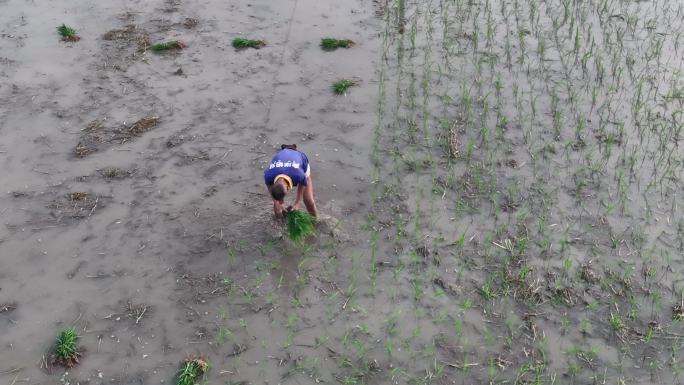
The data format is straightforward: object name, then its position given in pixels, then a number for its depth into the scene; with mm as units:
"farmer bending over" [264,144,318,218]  5164
